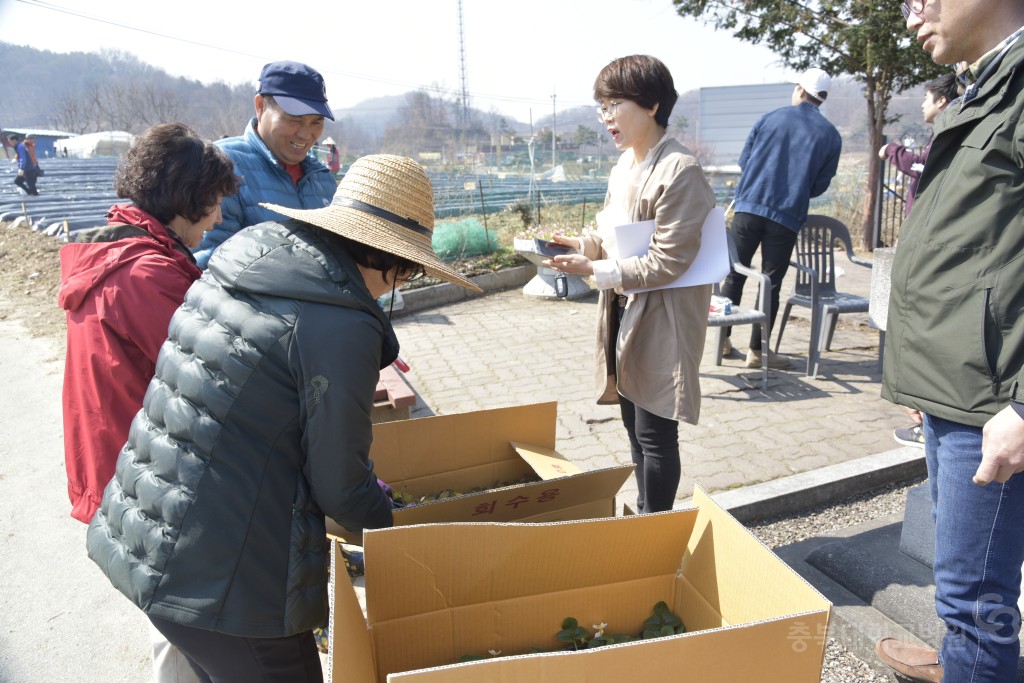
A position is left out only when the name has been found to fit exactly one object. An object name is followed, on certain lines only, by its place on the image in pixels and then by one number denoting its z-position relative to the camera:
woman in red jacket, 1.80
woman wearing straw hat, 1.36
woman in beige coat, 2.45
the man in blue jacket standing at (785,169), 5.07
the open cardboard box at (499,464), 1.88
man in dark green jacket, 1.52
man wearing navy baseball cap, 2.86
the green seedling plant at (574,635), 1.68
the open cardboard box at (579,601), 1.18
